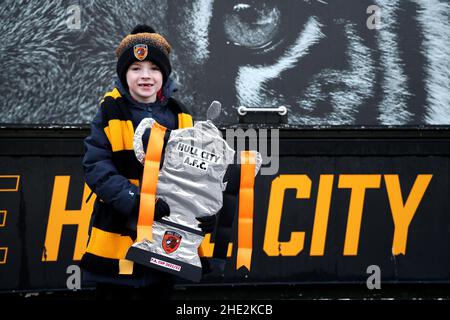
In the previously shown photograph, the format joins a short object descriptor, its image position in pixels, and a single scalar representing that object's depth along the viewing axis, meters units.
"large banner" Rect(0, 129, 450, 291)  3.68
